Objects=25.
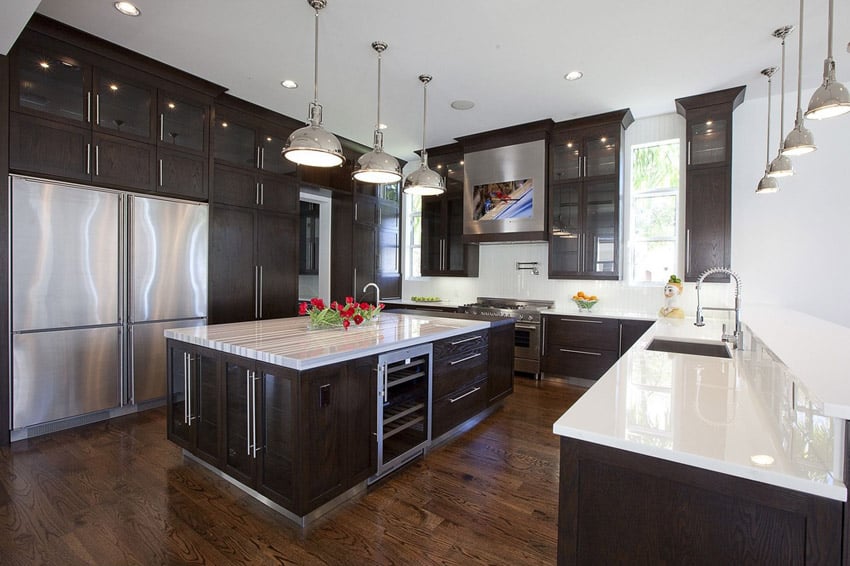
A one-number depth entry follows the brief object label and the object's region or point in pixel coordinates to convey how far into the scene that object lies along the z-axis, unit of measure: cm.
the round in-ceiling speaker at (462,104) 435
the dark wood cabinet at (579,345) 445
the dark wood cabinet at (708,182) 410
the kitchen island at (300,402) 196
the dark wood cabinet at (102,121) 299
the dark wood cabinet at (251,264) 416
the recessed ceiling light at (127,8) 279
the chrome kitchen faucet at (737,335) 220
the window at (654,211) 461
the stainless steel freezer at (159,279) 355
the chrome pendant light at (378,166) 288
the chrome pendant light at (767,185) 313
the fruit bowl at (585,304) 480
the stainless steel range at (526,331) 488
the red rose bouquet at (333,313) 278
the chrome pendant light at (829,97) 169
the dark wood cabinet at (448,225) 586
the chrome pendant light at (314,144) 231
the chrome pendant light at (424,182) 327
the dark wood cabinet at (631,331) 427
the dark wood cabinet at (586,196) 465
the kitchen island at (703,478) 90
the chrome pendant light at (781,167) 281
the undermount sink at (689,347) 248
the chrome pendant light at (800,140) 221
